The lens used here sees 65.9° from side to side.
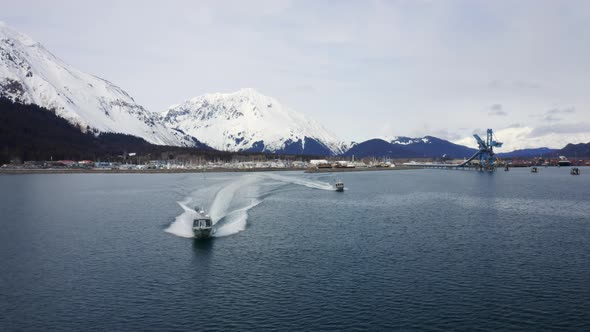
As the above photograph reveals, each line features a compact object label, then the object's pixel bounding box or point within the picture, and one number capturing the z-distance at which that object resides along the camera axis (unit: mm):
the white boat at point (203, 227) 47369
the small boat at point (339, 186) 111000
